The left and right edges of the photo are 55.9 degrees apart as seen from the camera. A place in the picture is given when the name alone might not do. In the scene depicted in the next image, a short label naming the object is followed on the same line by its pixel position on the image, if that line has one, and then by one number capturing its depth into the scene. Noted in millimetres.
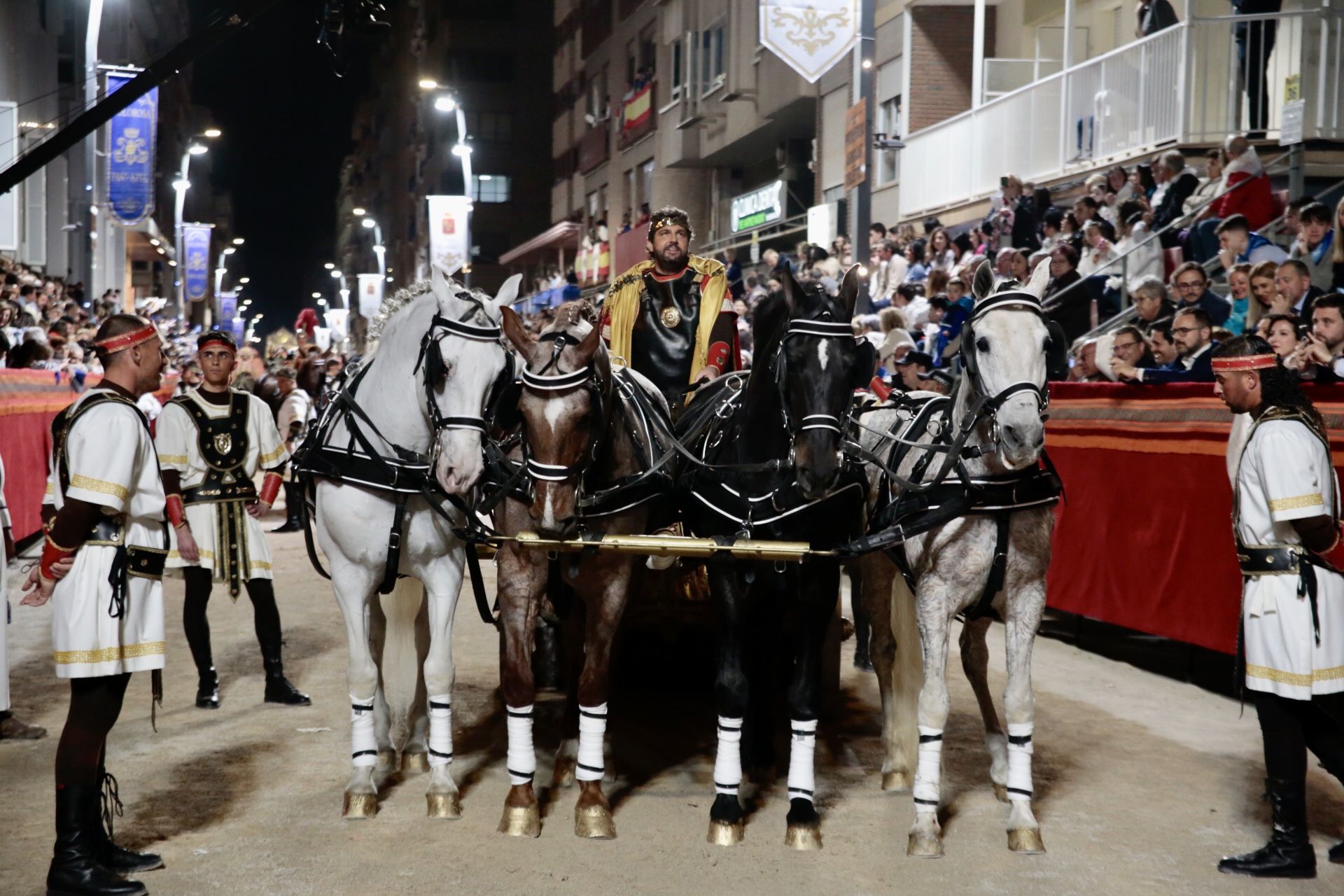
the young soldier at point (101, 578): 4977
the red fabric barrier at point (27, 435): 13445
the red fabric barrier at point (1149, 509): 8320
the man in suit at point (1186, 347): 9164
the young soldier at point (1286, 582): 5172
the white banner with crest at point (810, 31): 15594
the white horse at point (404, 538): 6000
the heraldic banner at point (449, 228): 37969
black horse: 5344
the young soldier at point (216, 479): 8180
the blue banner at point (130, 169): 27281
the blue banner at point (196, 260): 52125
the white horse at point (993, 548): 5188
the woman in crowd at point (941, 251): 16766
